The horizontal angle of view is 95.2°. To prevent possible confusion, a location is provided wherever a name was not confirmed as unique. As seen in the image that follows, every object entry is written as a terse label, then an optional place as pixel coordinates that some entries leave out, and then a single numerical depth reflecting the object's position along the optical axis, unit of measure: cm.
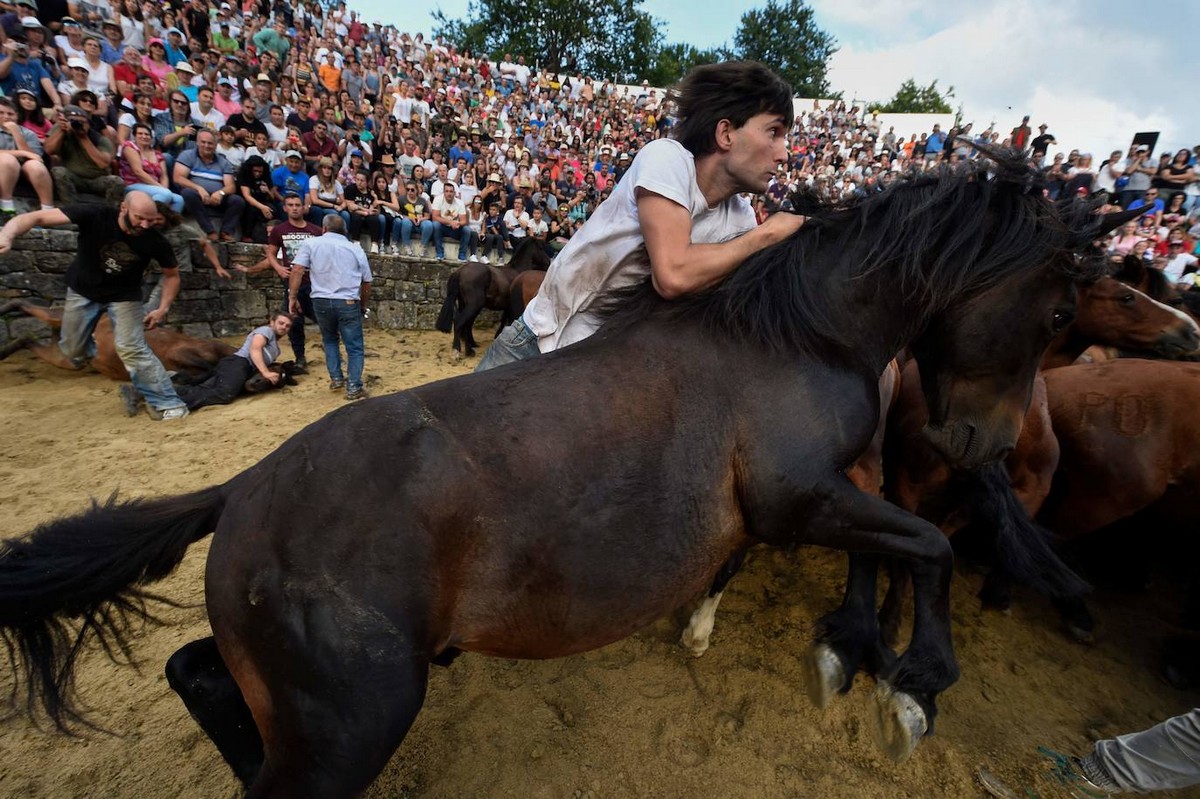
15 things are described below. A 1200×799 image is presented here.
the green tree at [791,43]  4859
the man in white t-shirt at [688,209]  187
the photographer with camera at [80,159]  704
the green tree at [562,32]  3925
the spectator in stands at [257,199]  896
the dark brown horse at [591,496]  146
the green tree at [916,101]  5309
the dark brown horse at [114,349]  661
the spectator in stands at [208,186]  834
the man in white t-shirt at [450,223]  1212
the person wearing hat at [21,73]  725
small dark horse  1012
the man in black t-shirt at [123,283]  538
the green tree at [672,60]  4306
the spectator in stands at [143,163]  750
